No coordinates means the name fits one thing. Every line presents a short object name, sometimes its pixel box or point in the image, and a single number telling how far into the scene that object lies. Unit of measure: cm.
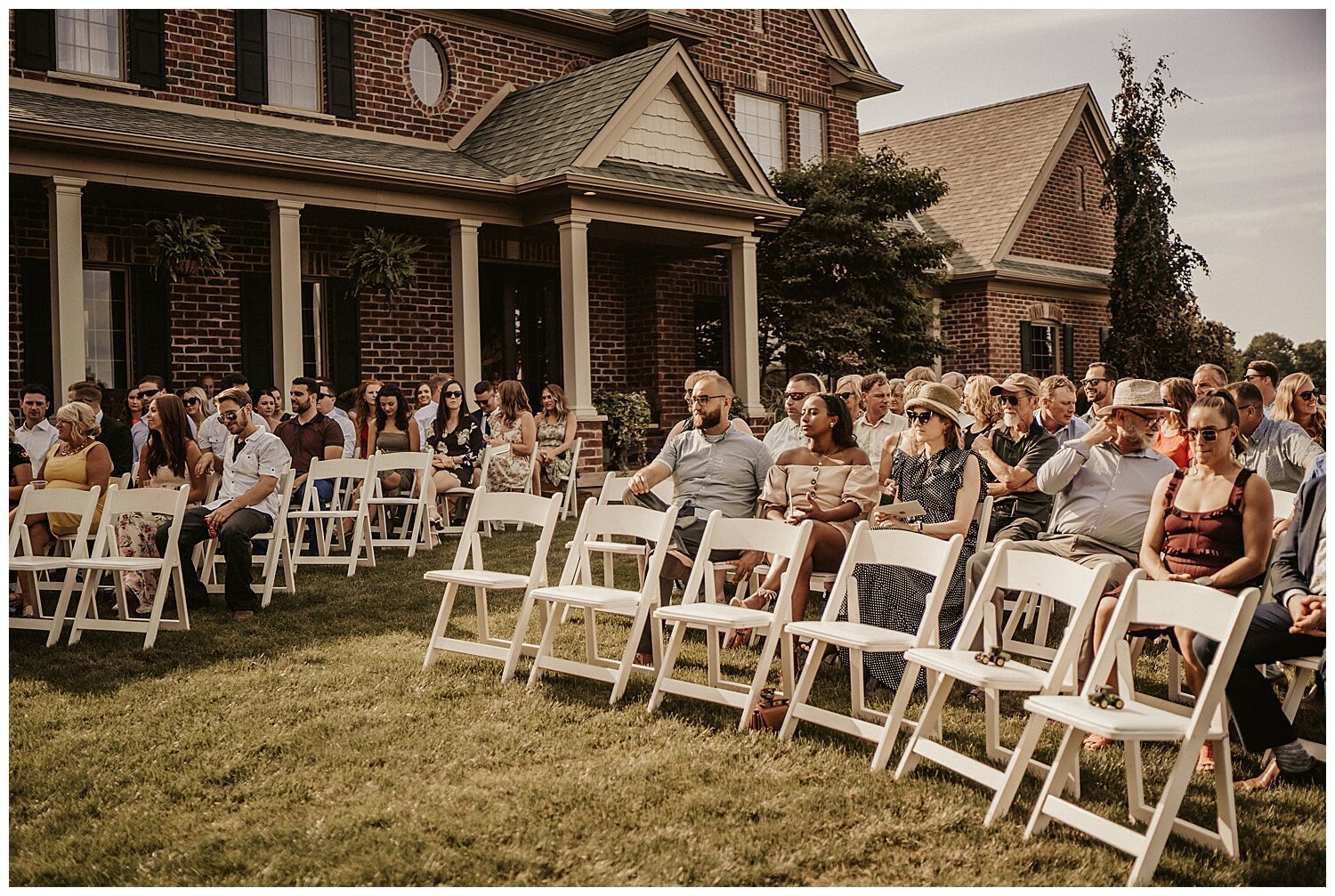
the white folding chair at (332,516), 897
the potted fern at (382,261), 1412
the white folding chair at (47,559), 685
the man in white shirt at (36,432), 932
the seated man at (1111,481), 583
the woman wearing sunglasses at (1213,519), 476
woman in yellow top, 777
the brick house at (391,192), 1230
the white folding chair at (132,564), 683
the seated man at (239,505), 775
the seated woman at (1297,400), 691
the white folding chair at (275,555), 802
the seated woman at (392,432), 1109
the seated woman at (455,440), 1154
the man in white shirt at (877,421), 830
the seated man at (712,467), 679
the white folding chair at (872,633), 461
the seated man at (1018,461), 680
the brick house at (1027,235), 2161
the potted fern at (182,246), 1268
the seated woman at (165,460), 768
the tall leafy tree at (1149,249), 2186
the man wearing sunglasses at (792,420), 788
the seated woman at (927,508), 575
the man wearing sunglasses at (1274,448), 637
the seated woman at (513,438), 1151
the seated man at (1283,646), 436
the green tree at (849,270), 1700
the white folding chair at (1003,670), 402
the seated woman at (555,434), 1252
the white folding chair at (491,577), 606
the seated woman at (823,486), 616
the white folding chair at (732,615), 512
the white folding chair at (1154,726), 360
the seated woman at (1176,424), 625
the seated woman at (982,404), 734
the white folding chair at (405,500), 973
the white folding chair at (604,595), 560
